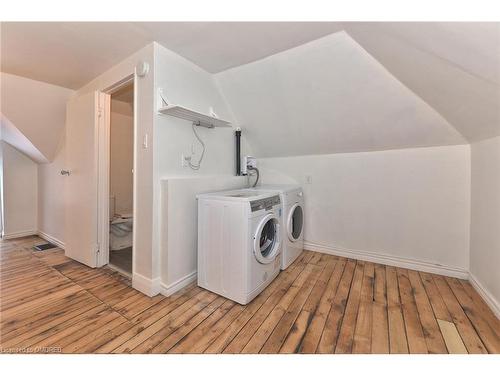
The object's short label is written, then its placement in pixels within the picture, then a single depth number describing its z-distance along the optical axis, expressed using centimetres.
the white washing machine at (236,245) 150
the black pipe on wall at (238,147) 257
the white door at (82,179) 208
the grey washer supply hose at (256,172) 278
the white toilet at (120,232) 259
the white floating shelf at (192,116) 159
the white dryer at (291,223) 206
